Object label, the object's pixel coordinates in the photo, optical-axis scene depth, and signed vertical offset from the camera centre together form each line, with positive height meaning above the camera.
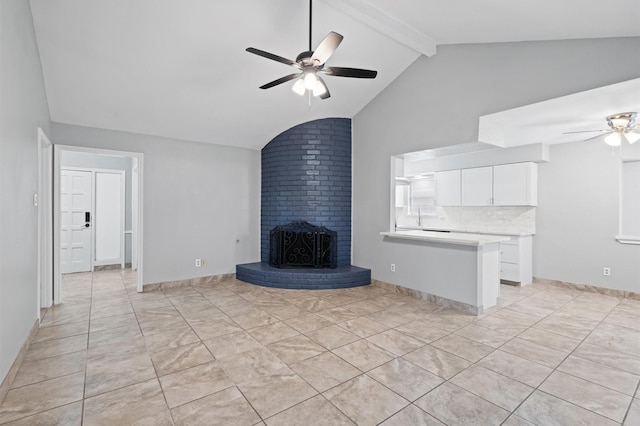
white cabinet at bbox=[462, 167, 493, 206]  5.52 +0.52
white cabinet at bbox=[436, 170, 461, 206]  6.02 +0.53
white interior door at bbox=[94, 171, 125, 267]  5.94 -0.11
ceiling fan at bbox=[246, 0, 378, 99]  2.54 +1.32
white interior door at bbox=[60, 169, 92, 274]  5.59 -0.15
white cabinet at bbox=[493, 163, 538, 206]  5.09 +0.51
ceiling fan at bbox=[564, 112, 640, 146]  3.55 +1.07
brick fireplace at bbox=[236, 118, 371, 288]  5.21 +0.58
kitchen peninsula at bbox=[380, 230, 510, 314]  3.63 -0.68
